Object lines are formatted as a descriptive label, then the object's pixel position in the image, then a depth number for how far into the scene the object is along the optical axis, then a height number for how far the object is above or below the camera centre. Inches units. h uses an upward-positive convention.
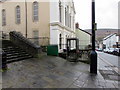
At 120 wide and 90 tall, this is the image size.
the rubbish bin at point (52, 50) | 366.5 -28.1
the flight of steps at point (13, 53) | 248.1 -29.3
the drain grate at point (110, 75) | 181.7 -73.2
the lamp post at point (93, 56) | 196.6 -28.8
